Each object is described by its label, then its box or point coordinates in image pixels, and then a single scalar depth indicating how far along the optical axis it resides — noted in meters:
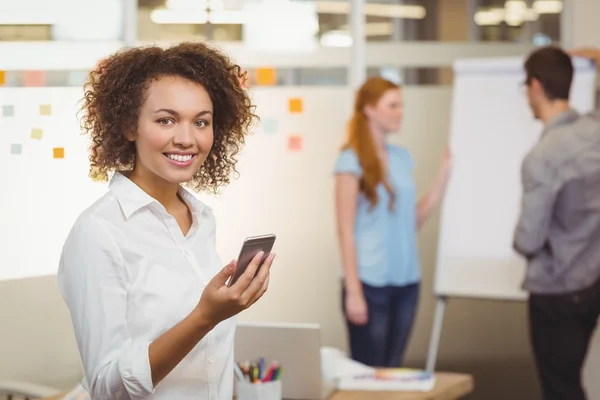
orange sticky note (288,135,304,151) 4.16
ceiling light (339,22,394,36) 4.32
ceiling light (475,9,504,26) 4.49
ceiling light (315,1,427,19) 4.24
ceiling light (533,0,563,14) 4.46
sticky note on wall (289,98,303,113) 4.15
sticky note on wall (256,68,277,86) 4.09
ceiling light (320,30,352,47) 4.22
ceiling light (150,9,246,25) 3.81
